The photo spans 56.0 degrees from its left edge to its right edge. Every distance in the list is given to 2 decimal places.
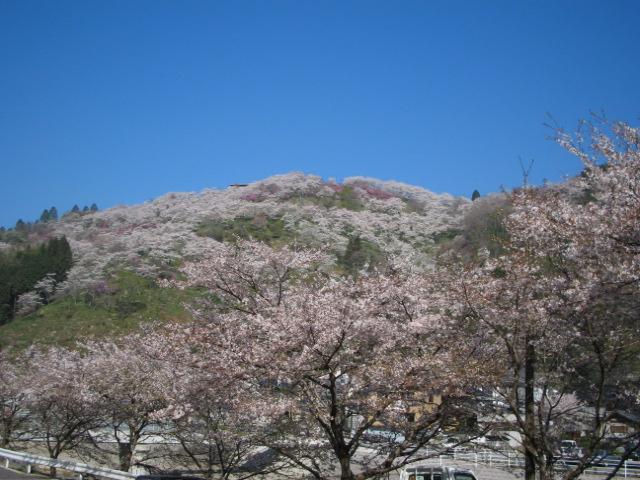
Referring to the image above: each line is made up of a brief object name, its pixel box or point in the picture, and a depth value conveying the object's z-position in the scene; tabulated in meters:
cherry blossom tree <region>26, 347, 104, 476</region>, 17.02
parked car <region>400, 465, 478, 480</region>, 13.93
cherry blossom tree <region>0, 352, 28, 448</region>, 20.39
